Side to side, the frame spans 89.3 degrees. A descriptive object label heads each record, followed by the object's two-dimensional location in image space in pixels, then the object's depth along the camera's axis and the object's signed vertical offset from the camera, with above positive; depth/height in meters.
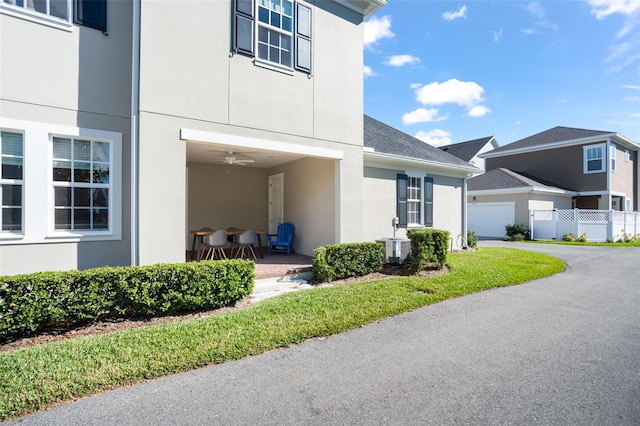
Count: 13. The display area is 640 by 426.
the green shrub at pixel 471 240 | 13.85 -1.07
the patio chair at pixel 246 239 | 8.97 -0.68
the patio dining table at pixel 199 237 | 8.77 -0.71
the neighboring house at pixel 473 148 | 31.50 +6.93
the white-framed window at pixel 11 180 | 5.67 +0.60
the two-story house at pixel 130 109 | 5.76 +2.14
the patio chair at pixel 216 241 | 8.35 -0.69
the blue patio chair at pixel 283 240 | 10.20 -0.82
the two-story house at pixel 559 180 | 20.73 +2.45
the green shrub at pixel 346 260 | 7.47 -1.11
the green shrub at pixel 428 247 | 8.24 -0.83
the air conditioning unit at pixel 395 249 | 8.97 -0.96
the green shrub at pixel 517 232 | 19.06 -1.03
